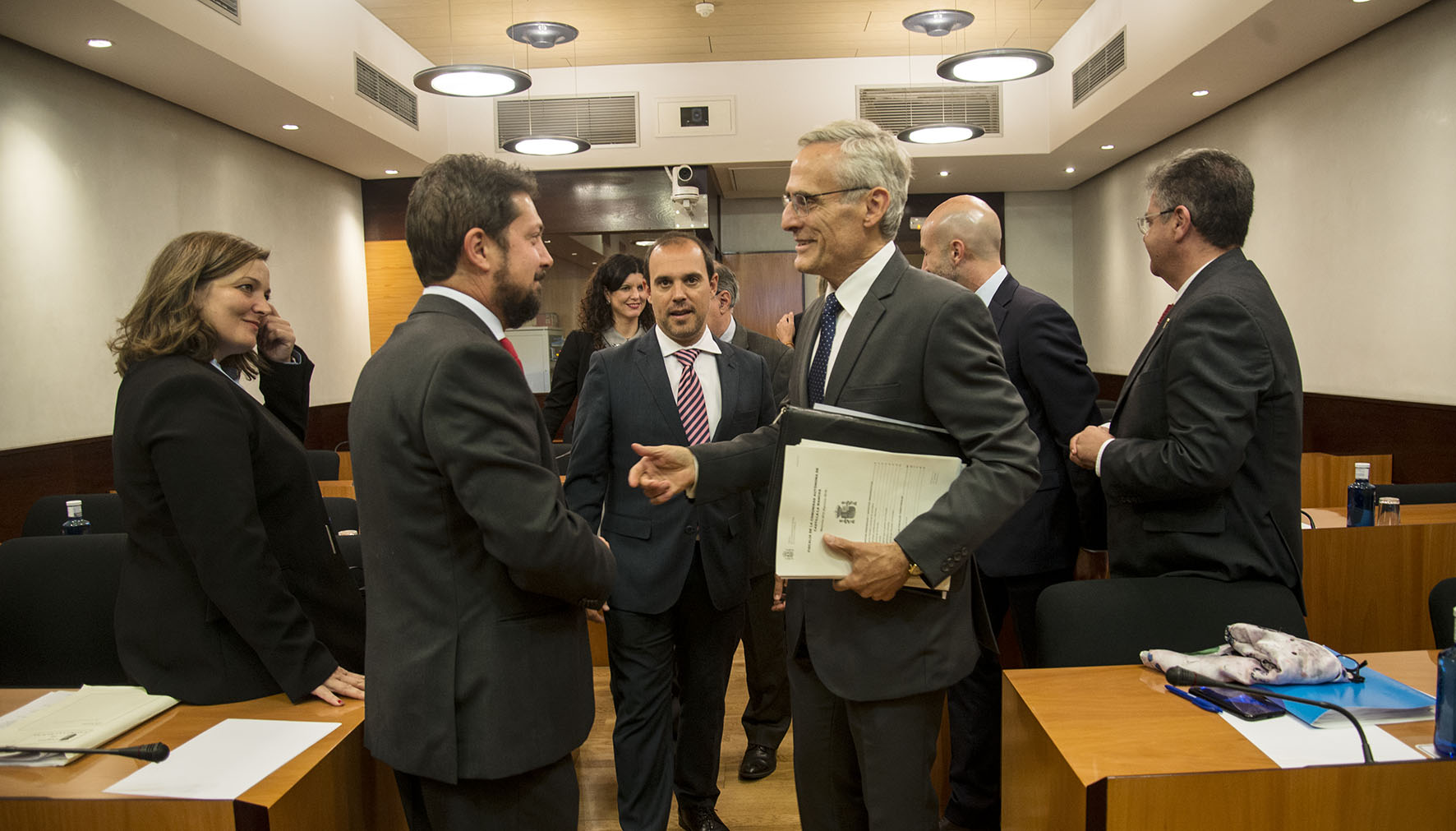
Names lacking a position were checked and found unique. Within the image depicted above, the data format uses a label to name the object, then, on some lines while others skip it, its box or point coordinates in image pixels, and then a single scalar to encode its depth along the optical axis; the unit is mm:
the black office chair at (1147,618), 1929
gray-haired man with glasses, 1623
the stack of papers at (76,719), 1538
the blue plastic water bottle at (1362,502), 3271
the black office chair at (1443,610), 1875
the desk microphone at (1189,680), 1652
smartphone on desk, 1545
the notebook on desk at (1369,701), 1535
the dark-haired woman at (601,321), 4039
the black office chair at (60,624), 2268
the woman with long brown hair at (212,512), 1653
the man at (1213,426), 1972
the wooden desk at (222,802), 1370
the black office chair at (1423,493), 3785
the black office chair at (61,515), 3484
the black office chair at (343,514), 3215
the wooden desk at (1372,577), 3166
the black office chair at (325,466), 4762
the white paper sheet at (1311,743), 1400
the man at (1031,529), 2555
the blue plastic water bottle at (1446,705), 1363
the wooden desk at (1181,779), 1322
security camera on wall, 7772
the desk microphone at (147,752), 1501
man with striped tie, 2502
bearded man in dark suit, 1429
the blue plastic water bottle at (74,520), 3309
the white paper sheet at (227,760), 1413
